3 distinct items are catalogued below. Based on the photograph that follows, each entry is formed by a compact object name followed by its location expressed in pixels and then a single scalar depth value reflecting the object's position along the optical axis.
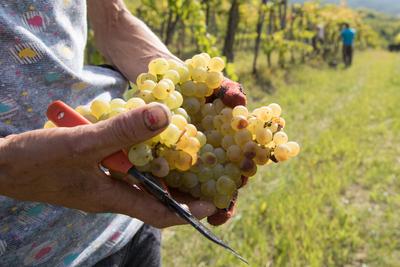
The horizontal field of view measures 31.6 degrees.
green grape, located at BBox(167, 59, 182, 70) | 0.58
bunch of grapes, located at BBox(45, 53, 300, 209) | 0.50
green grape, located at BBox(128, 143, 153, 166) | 0.47
